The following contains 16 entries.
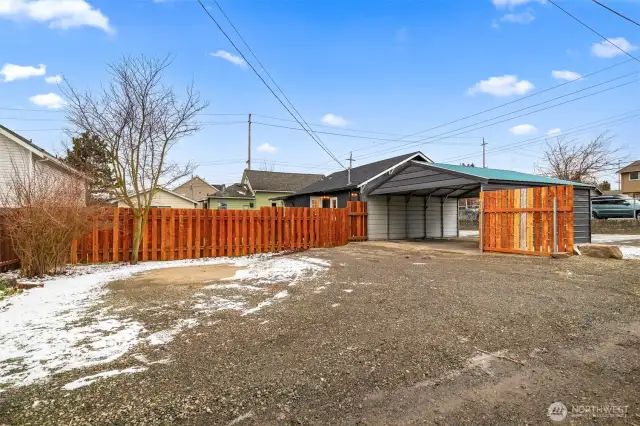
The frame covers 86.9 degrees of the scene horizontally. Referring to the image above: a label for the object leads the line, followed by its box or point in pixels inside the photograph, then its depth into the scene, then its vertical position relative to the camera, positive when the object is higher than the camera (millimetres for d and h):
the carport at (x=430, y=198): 11844 +935
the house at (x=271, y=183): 31531 +3304
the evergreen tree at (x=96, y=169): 9561 +1525
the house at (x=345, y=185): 16469 +1762
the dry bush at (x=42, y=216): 6902 +27
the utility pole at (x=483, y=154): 40000 +7578
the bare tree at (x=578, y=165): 26750 +4257
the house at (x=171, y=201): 28828 +1476
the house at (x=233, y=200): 31906 +1671
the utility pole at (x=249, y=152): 33503 +6482
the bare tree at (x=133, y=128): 9516 +2584
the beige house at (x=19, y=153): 12984 +2568
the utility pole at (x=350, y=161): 17991 +3073
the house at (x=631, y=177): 37812 +4601
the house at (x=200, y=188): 45516 +3991
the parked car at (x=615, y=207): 21391 +662
